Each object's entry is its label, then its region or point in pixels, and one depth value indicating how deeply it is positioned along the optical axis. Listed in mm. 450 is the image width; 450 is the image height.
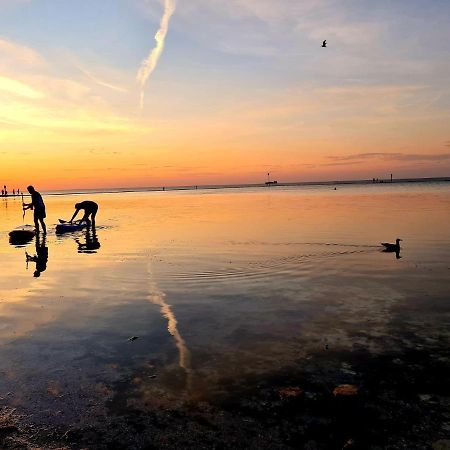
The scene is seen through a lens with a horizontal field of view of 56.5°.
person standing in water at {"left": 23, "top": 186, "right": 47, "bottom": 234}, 27003
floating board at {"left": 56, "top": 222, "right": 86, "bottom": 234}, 30331
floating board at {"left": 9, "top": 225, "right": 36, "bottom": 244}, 26859
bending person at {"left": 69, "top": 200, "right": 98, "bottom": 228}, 30672
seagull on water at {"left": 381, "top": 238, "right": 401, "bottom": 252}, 19902
